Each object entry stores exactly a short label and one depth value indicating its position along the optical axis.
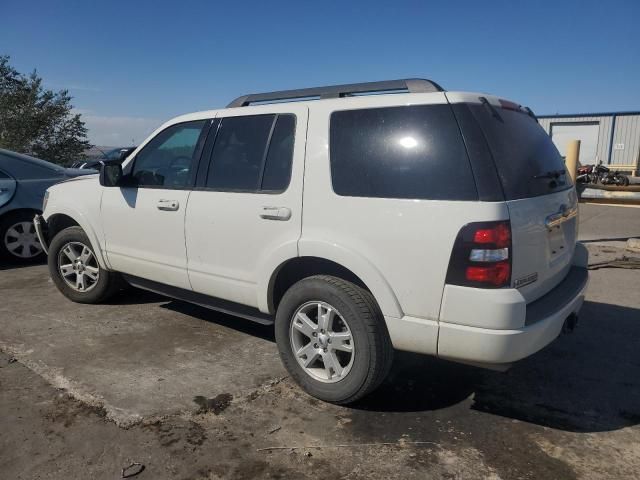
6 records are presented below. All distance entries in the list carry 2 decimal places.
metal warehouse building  27.42
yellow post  8.97
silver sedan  6.70
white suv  2.64
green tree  18.91
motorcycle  19.28
